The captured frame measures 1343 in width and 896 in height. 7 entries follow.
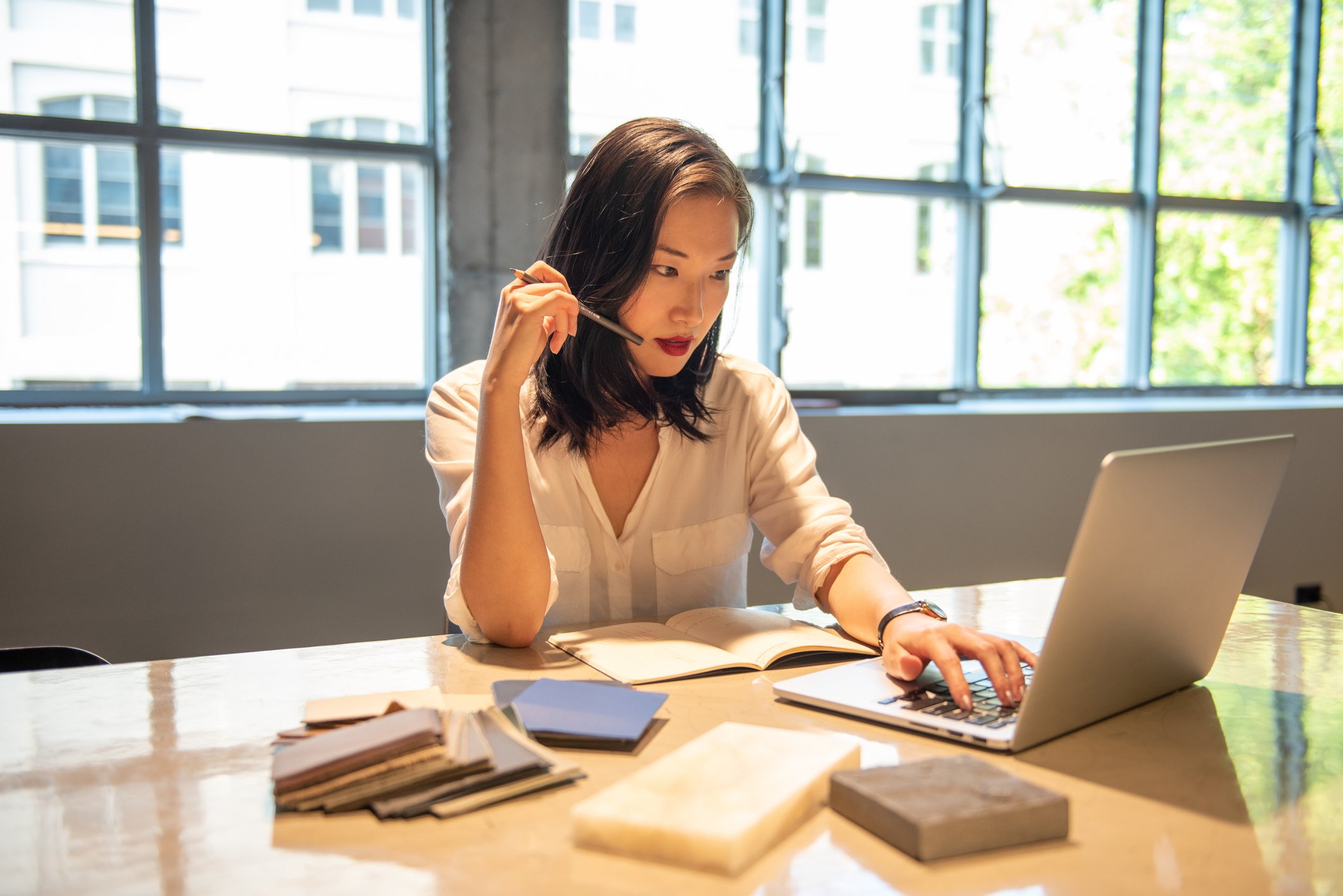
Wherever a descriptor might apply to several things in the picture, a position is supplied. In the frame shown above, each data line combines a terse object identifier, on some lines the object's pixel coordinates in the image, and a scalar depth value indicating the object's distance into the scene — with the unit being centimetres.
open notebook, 118
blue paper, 92
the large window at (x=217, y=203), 272
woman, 134
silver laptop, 82
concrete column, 289
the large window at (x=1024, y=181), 347
